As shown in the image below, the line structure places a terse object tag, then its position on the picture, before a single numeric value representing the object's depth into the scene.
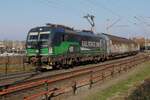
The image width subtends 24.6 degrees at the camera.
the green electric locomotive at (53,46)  27.77
